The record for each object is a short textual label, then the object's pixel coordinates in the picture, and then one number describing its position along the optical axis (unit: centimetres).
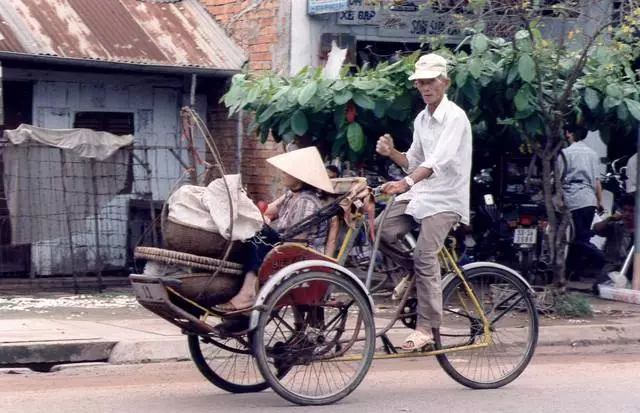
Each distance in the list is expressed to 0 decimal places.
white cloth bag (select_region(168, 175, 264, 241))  654
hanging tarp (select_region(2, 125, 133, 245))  1248
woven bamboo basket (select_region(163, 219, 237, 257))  653
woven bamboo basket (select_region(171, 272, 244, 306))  646
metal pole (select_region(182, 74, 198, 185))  675
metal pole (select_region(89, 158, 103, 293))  1268
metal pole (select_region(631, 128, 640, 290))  1206
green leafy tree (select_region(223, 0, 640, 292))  1020
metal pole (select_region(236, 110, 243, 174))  1406
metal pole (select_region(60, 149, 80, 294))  1259
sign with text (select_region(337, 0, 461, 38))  1262
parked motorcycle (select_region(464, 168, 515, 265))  1311
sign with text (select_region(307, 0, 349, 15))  1226
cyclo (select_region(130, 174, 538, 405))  648
